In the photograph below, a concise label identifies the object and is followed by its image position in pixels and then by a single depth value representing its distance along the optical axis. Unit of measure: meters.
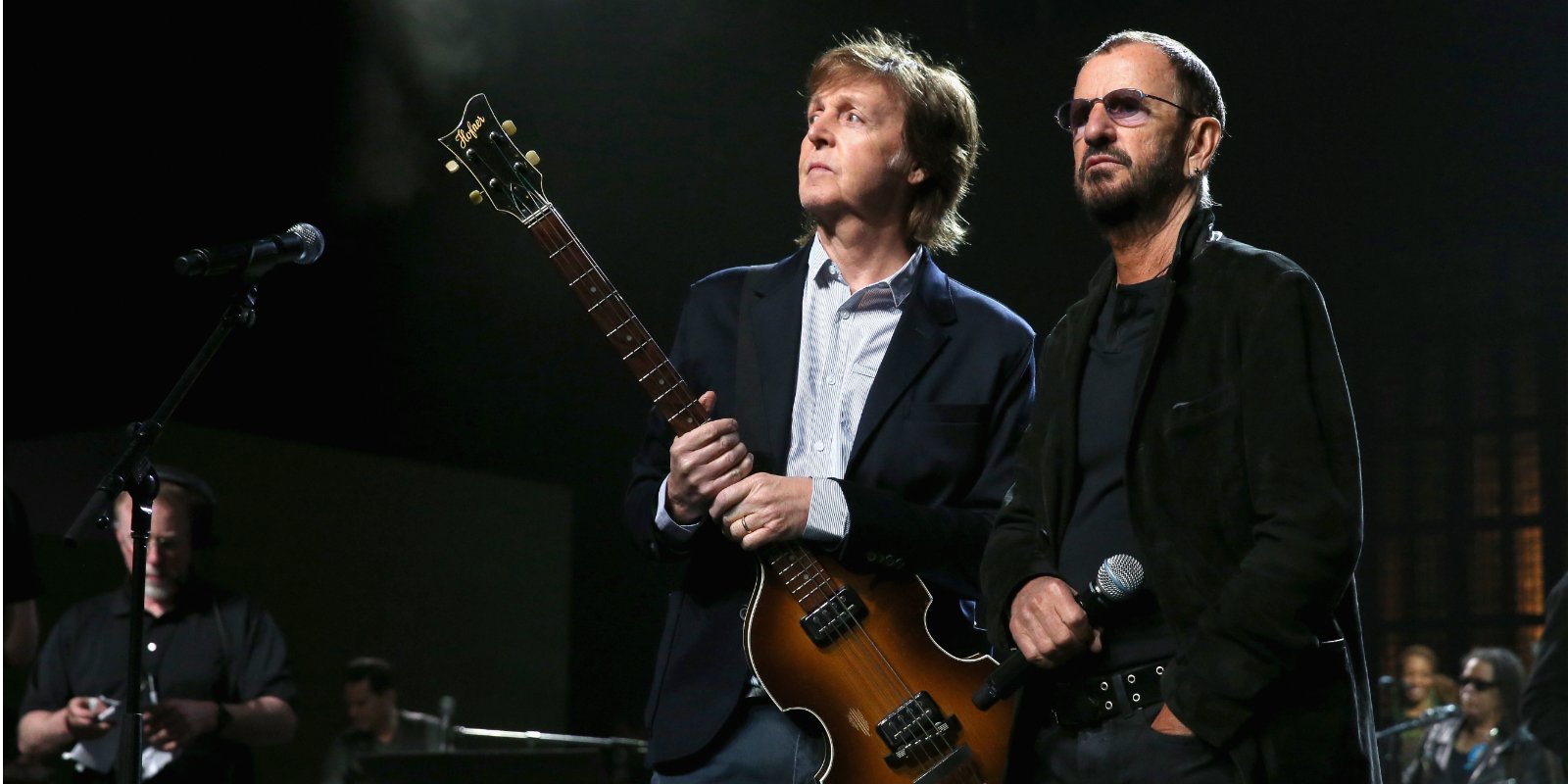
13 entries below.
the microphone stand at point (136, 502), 4.99
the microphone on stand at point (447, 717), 14.98
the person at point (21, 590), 7.25
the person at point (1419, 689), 16.20
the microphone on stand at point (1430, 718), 15.30
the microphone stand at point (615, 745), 11.39
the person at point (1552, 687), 9.26
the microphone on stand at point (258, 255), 5.00
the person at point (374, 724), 15.00
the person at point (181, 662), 8.92
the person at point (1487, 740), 13.71
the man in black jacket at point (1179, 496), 2.92
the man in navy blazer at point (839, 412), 4.19
